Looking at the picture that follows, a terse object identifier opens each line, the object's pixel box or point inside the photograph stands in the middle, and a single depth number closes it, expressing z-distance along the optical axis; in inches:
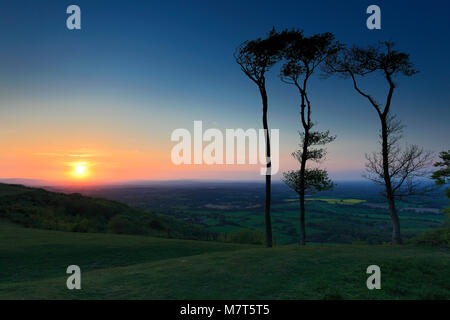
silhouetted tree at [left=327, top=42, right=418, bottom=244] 729.0
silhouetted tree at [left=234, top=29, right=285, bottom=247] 853.2
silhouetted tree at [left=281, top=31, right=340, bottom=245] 856.9
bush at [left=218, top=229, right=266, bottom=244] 1980.7
